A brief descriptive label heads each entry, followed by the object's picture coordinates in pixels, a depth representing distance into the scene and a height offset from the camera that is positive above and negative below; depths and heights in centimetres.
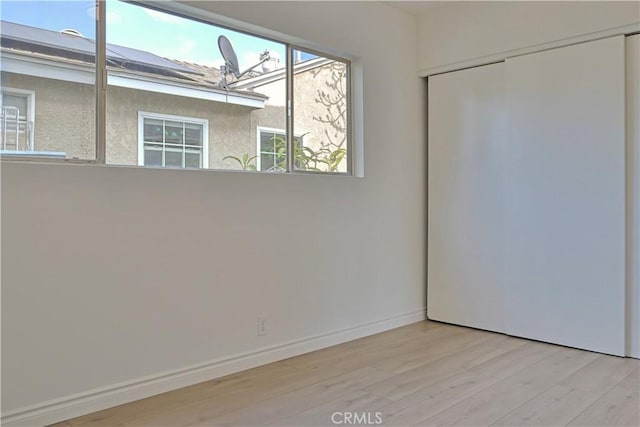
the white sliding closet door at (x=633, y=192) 307 +14
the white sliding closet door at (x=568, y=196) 313 +11
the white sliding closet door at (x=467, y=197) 375 +13
